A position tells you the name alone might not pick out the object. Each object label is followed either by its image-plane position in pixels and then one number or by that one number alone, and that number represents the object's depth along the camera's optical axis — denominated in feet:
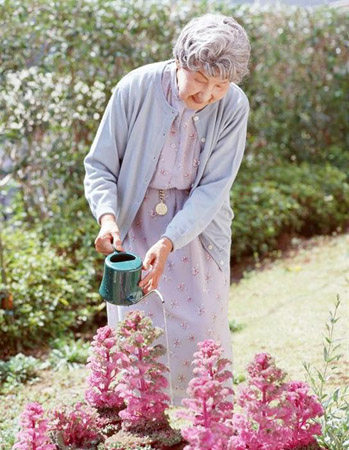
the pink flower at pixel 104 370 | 7.88
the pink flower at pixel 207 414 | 6.42
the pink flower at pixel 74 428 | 7.38
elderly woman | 8.13
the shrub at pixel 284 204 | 20.15
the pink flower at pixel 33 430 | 6.89
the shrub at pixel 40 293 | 14.39
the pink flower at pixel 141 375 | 7.35
